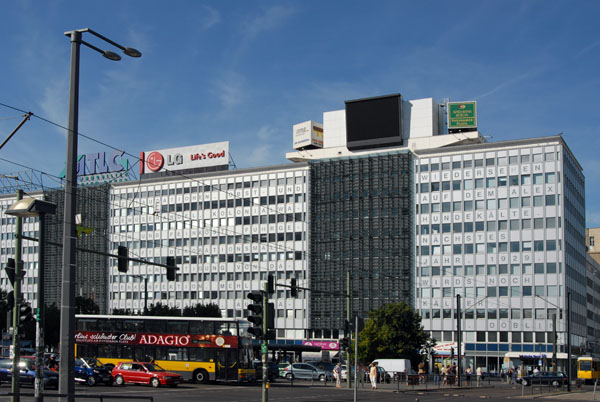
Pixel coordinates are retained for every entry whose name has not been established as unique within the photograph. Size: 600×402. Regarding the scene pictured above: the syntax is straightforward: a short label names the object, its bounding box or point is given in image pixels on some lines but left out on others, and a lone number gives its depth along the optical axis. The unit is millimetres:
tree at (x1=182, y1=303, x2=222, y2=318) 101562
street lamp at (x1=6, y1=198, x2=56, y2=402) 20339
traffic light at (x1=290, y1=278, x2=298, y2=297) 38906
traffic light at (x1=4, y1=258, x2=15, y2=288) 23877
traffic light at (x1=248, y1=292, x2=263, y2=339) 23953
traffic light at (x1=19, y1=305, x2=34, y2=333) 23052
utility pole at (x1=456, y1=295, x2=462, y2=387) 59225
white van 69500
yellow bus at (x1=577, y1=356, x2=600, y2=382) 79375
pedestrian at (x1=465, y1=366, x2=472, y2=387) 63475
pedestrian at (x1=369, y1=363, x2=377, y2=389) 51750
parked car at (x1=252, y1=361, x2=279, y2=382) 61625
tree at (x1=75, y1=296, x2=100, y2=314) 99500
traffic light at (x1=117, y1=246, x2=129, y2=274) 28964
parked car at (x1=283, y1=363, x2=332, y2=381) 66438
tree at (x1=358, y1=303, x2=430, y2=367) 77688
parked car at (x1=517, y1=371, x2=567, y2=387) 61500
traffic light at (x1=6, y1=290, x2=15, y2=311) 23469
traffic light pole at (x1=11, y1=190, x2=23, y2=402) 21078
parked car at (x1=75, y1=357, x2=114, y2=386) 46500
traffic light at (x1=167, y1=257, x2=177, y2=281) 32688
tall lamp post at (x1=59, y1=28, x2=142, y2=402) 16203
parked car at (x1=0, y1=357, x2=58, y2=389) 43281
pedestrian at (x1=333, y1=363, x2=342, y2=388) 54338
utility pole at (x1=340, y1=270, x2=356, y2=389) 48350
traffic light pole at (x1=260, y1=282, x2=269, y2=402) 23833
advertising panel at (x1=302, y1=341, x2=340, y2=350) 108938
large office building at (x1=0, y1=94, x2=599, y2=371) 99250
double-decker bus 51375
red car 47656
